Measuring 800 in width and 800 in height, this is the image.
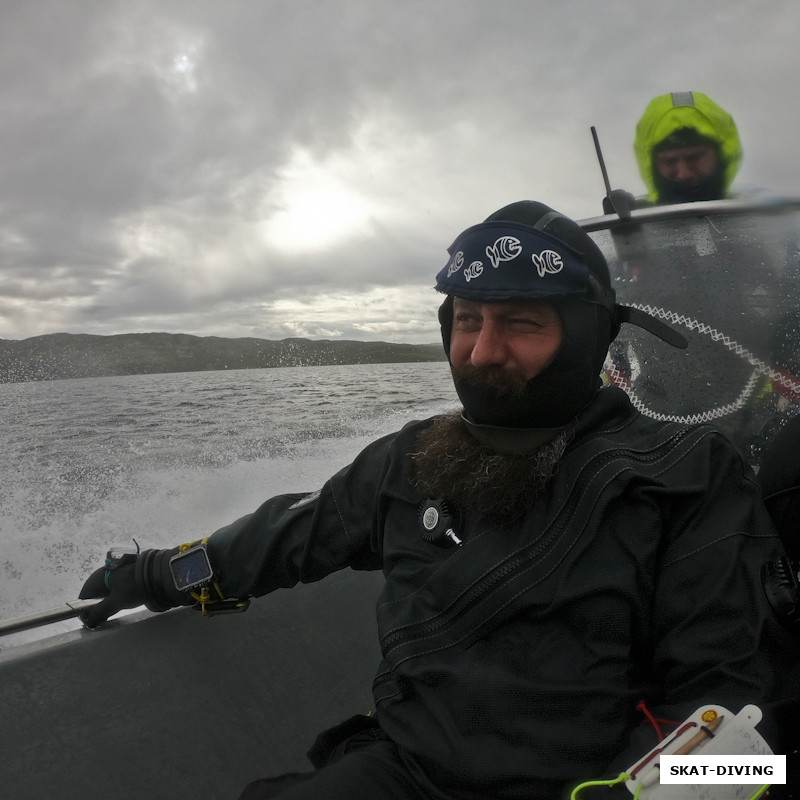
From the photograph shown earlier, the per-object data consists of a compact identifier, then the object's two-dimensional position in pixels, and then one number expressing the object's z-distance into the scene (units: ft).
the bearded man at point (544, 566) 3.68
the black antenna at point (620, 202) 6.76
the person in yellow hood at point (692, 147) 7.22
